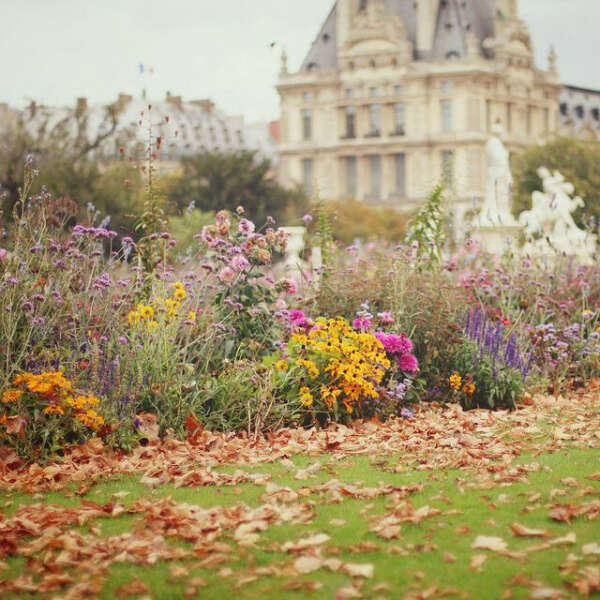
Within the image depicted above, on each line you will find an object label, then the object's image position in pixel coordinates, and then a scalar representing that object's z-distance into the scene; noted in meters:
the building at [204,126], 102.09
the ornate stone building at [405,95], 97.31
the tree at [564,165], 63.97
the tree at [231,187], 65.12
